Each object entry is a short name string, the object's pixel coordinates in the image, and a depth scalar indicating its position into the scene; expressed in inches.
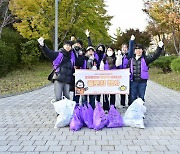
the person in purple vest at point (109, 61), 158.7
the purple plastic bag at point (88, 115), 136.6
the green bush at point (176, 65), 397.2
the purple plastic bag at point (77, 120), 132.7
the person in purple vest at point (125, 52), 166.3
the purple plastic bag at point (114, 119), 137.4
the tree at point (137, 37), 635.1
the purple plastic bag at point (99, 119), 133.9
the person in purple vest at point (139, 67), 157.3
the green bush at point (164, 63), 482.7
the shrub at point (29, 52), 495.2
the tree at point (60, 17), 438.3
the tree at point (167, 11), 442.3
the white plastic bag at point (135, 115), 138.1
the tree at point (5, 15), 485.4
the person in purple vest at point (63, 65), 148.8
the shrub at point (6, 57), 388.6
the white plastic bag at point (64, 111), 137.2
